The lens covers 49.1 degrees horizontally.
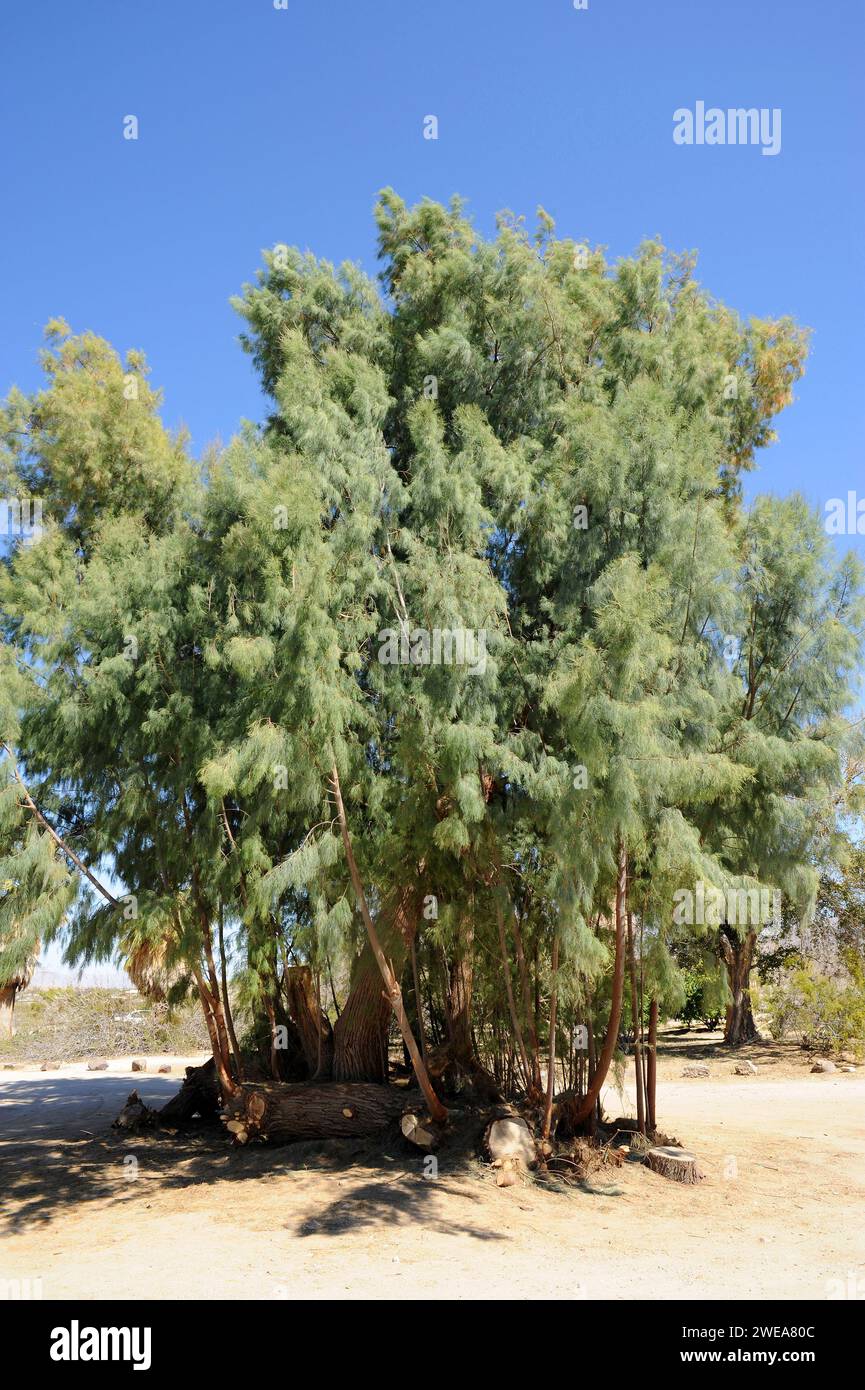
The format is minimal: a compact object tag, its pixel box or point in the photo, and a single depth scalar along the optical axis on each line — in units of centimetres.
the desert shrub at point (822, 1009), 1528
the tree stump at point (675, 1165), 784
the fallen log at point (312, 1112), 896
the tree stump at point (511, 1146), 758
